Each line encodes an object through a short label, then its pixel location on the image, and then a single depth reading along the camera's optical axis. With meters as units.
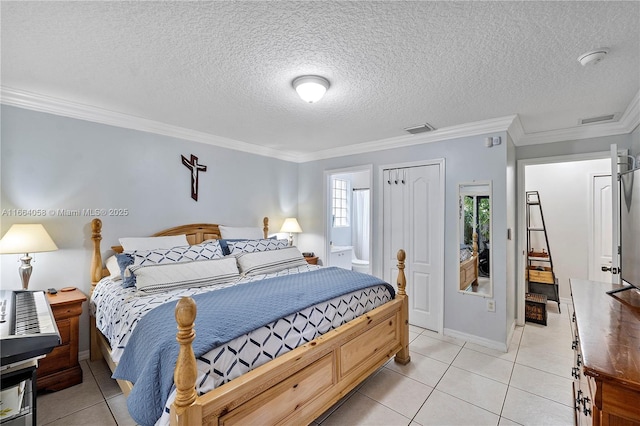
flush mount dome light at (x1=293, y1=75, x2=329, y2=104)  2.10
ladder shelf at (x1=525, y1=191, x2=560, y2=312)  4.11
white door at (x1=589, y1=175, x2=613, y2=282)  4.06
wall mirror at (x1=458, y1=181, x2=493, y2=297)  3.13
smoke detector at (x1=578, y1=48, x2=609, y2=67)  1.73
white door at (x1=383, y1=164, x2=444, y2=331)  3.46
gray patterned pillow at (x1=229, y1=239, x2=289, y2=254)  3.20
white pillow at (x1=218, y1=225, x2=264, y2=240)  3.65
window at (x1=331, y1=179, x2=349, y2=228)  5.61
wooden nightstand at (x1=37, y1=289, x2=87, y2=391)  2.25
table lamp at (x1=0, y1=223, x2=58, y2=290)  2.17
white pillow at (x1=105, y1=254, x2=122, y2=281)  2.57
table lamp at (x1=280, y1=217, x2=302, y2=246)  4.40
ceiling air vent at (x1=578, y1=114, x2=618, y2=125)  2.80
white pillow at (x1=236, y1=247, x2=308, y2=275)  2.89
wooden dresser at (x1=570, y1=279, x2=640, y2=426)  0.94
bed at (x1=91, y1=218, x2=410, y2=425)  1.21
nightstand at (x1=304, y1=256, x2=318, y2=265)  4.26
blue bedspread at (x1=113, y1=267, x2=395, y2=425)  1.36
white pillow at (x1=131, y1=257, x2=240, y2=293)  2.24
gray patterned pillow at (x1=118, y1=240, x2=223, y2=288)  2.37
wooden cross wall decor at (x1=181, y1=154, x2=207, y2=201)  3.51
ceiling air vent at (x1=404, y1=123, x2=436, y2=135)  3.21
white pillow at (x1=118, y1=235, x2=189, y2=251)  2.81
